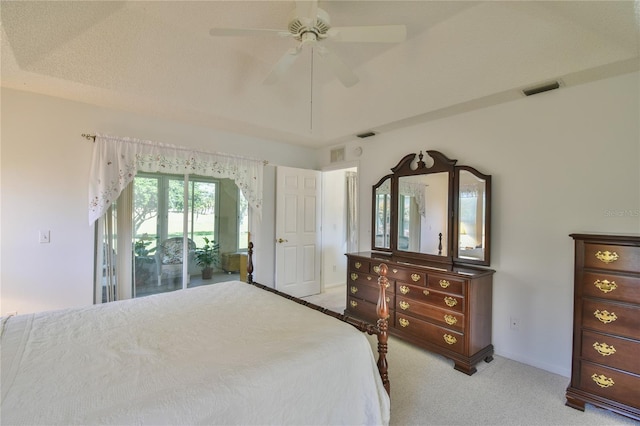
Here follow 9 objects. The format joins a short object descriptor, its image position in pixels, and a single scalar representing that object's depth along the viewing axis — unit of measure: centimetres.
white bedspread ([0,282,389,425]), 103
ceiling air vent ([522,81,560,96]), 246
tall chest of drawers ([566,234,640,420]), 191
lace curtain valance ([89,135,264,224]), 299
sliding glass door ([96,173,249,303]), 321
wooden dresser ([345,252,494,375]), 258
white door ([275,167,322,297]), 444
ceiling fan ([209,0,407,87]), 183
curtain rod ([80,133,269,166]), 297
